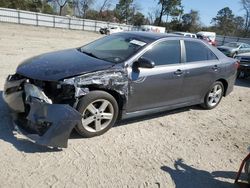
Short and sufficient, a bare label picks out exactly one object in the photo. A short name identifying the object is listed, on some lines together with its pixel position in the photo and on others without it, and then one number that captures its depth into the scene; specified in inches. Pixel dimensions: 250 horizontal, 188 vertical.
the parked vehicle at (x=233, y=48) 504.4
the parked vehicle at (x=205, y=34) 904.8
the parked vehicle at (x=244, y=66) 282.4
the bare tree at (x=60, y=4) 1442.8
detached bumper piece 96.3
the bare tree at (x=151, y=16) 1683.5
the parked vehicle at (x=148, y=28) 1116.7
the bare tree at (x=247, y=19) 1627.9
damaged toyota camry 100.1
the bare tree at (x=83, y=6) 1531.4
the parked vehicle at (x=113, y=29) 949.9
